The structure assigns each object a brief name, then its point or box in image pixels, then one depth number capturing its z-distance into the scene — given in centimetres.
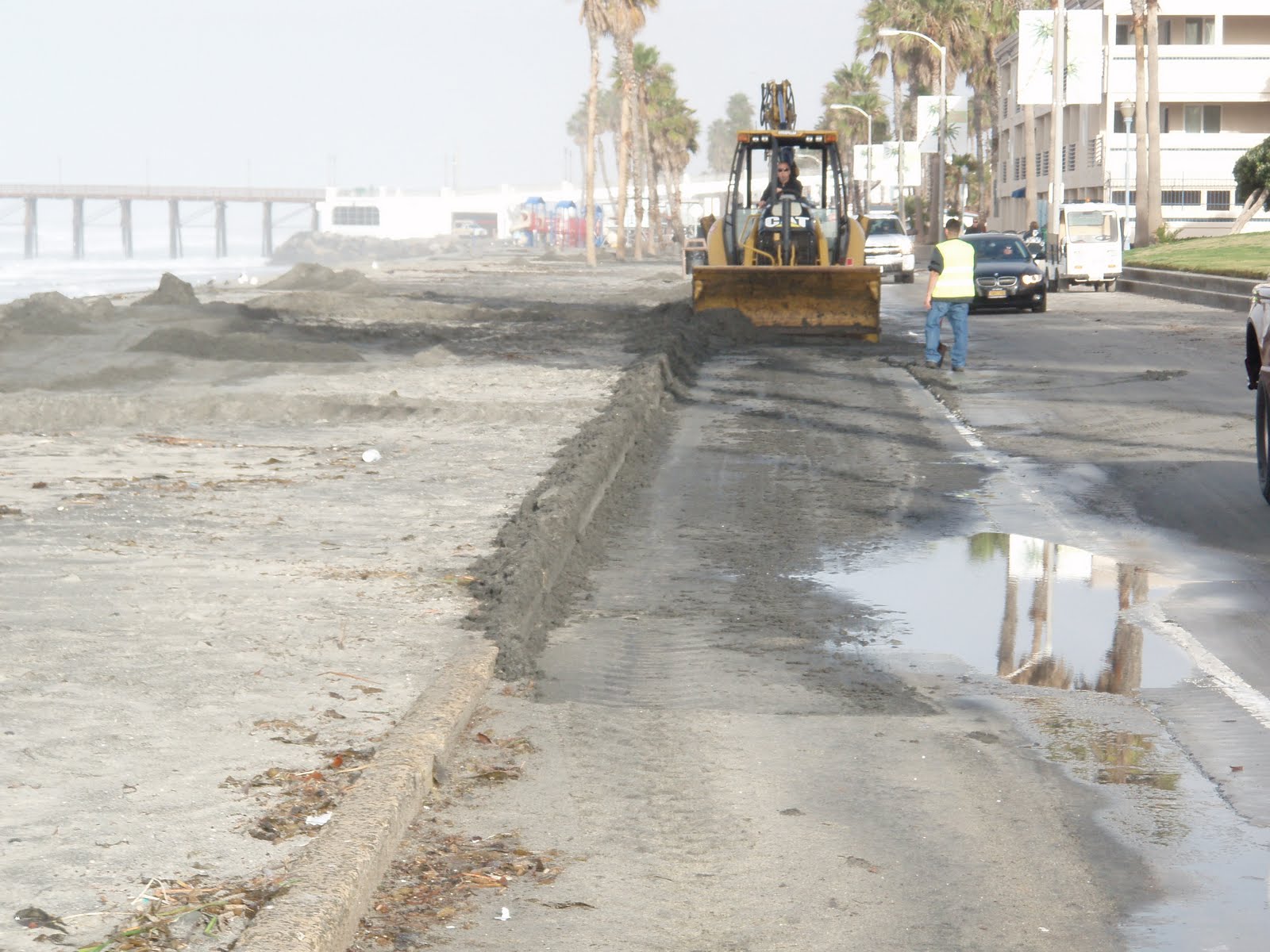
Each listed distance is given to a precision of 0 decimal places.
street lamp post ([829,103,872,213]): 9591
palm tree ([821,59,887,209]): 12081
